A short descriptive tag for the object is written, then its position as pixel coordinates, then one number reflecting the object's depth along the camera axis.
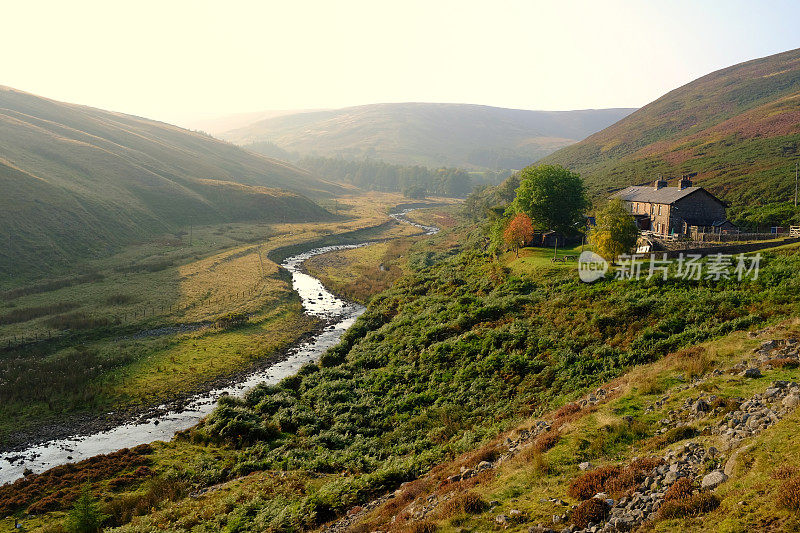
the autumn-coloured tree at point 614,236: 42.34
